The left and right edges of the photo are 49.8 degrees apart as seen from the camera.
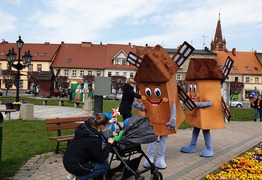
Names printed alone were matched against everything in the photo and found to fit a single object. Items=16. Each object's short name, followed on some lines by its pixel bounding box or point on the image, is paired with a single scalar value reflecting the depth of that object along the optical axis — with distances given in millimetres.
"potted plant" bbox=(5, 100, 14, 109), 15127
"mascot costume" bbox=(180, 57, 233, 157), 6793
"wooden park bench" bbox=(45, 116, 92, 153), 6281
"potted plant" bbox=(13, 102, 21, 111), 15875
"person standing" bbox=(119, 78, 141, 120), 6937
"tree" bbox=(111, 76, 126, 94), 47094
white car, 34438
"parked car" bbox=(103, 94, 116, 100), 40822
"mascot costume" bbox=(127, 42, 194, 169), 5695
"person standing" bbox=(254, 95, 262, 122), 16372
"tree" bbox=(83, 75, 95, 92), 48319
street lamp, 16672
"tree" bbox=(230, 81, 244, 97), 47044
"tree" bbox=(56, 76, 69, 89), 48153
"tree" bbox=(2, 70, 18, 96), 43406
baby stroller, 4539
